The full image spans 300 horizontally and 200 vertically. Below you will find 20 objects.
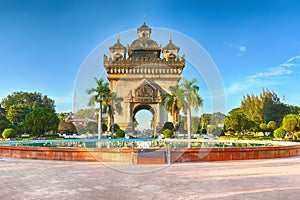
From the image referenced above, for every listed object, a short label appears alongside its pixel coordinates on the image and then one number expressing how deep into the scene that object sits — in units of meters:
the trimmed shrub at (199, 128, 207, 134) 31.77
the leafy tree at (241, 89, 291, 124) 43.11
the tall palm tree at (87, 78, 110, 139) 27.98
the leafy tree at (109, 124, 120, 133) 31.08
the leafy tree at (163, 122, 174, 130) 30.09
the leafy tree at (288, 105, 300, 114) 50.25
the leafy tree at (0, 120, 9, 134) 30.24
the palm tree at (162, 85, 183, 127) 29.77
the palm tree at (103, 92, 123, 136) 28.74
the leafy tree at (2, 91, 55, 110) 63.62
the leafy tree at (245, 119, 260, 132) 28.85
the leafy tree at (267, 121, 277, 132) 32.56
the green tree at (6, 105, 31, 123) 46.50
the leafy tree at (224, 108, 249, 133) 27.02
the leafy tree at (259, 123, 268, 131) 33.09
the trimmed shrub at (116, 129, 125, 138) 27.51
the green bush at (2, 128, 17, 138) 24.49
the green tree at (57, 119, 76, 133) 38.52
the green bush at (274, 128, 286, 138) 22.13
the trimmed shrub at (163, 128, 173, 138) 26.72
